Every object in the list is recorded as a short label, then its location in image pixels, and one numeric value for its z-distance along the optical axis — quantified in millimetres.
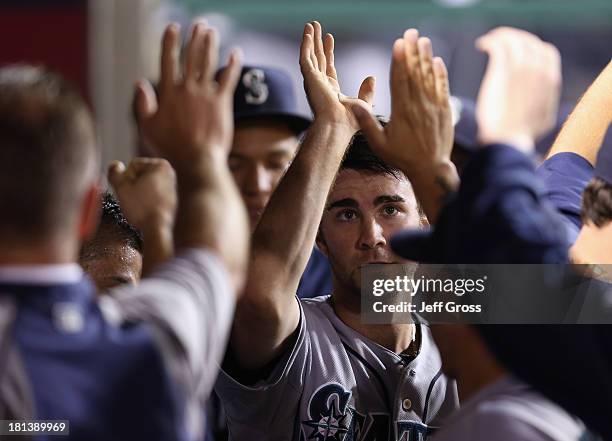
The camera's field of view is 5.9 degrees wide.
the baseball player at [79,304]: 6570
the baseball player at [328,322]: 7051
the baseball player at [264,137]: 7825
